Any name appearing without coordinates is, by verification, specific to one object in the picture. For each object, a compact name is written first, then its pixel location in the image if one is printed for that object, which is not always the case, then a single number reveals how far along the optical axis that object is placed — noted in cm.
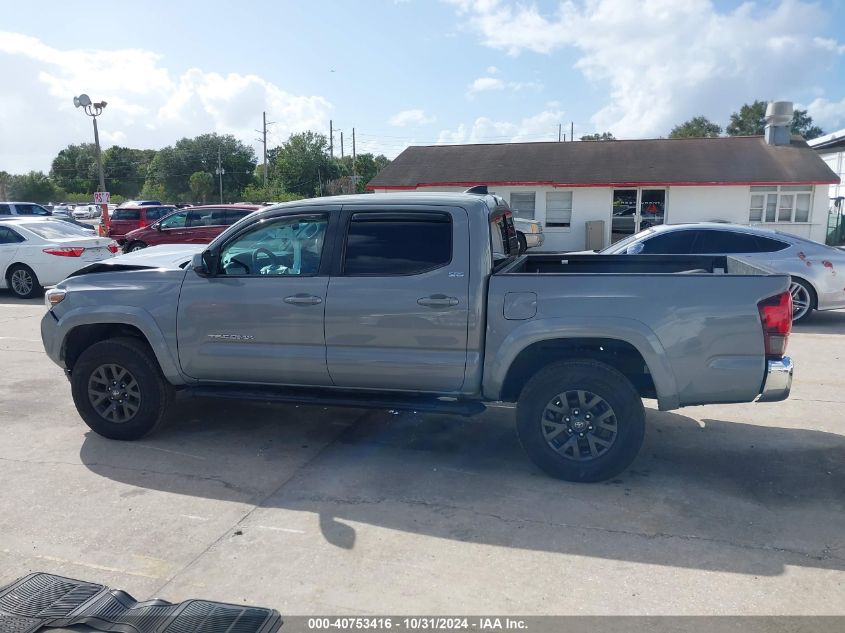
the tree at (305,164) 6047
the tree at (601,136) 6389
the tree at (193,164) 7800
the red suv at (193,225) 1914
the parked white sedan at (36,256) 1347
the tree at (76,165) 8731
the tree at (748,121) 6919
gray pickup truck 439
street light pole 2138
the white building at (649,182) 2223
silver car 979
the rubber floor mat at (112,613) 306
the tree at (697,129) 6844
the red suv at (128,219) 2427
